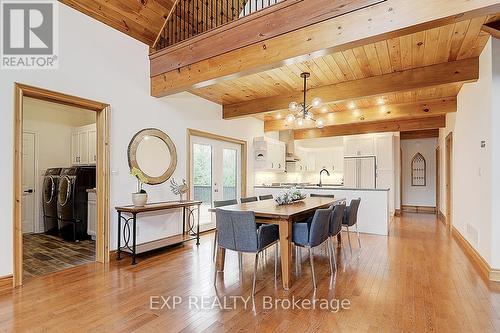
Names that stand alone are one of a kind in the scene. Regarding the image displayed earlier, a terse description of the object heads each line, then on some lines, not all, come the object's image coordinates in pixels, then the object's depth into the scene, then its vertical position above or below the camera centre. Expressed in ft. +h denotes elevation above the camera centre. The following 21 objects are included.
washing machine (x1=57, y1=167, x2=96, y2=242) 15.92 -1.90
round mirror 13.53 +0.68
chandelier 13.00 +2.98
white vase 12.64 -1.39
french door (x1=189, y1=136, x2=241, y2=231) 17.79 -0.38
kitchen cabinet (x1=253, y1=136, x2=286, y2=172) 22.66 +1.15
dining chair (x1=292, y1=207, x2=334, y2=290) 9.50 -2.22
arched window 29.07 -0.32
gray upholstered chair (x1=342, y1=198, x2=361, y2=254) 13.61 -2.28
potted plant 12.66 -1.17
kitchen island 17.72 -2.55
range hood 26.58 +2.37
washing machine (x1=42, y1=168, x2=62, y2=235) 17.25 -1.93
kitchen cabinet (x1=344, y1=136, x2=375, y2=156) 25.92 +2.02
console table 12.05 -3.10
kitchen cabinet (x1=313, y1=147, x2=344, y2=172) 28.08 +0.84
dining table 9.35 -1.80
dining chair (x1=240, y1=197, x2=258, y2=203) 14.62 -1.71
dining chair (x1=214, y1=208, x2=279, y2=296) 8.93 -2.14
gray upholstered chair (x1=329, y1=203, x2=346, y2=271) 11.25 -2.11
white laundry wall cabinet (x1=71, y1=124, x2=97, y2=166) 17.52 +1.52
